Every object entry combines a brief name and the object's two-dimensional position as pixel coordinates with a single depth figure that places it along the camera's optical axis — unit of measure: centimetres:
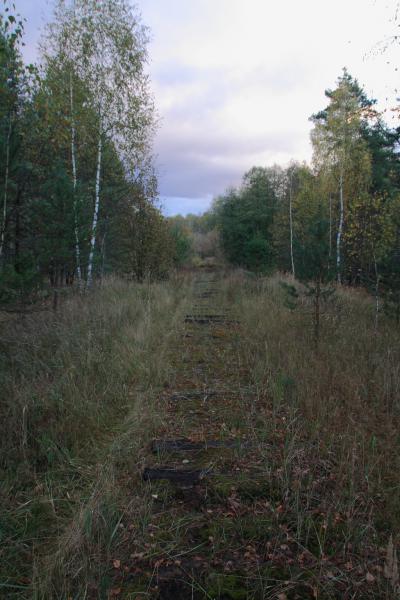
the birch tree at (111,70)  1121
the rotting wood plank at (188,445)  323
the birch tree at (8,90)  482
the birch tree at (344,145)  1816
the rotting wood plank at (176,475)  279
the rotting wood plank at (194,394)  440
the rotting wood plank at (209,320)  884
